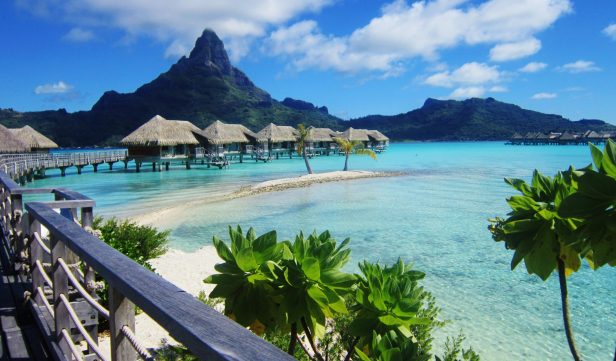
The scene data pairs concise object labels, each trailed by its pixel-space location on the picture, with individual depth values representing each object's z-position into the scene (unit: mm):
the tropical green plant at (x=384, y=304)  1781
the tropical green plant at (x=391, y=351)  1406
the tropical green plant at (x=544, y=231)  1723
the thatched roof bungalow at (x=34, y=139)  38219
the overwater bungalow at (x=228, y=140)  43469
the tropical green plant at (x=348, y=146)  34216
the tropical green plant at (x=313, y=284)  1765
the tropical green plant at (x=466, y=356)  2906
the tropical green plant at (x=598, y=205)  1328
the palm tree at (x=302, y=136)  33656
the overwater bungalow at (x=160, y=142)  37812
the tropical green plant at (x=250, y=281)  1858
